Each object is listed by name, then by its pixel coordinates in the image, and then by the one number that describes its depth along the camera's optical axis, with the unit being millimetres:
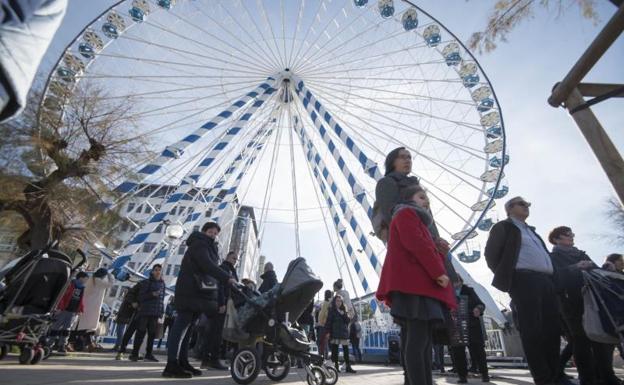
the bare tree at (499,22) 3623
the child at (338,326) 6449
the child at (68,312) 6484
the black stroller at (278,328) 3594
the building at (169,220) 11070
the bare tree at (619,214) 18625
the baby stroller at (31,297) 3963
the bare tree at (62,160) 8836
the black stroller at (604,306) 3086
